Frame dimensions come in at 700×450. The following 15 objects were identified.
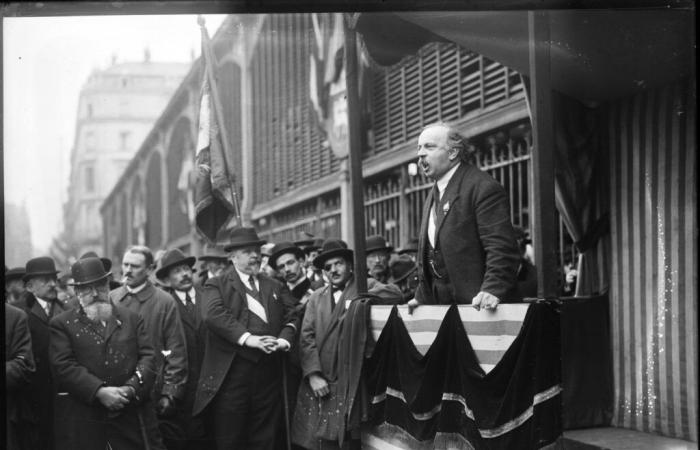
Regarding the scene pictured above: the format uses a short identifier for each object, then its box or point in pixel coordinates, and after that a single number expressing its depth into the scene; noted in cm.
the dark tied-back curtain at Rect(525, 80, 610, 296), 725
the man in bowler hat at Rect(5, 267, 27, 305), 872
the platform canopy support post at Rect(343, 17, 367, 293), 666
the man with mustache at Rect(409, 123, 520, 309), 528
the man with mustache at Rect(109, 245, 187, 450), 722
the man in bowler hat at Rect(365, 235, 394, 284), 831
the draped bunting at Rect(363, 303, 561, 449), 490
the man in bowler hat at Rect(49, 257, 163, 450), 630
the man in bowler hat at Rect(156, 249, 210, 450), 733
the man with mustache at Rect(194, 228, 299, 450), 689
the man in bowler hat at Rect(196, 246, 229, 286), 1030
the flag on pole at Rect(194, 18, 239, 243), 823
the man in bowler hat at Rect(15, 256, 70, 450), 696
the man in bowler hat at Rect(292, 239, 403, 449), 675
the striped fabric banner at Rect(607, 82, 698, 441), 639
